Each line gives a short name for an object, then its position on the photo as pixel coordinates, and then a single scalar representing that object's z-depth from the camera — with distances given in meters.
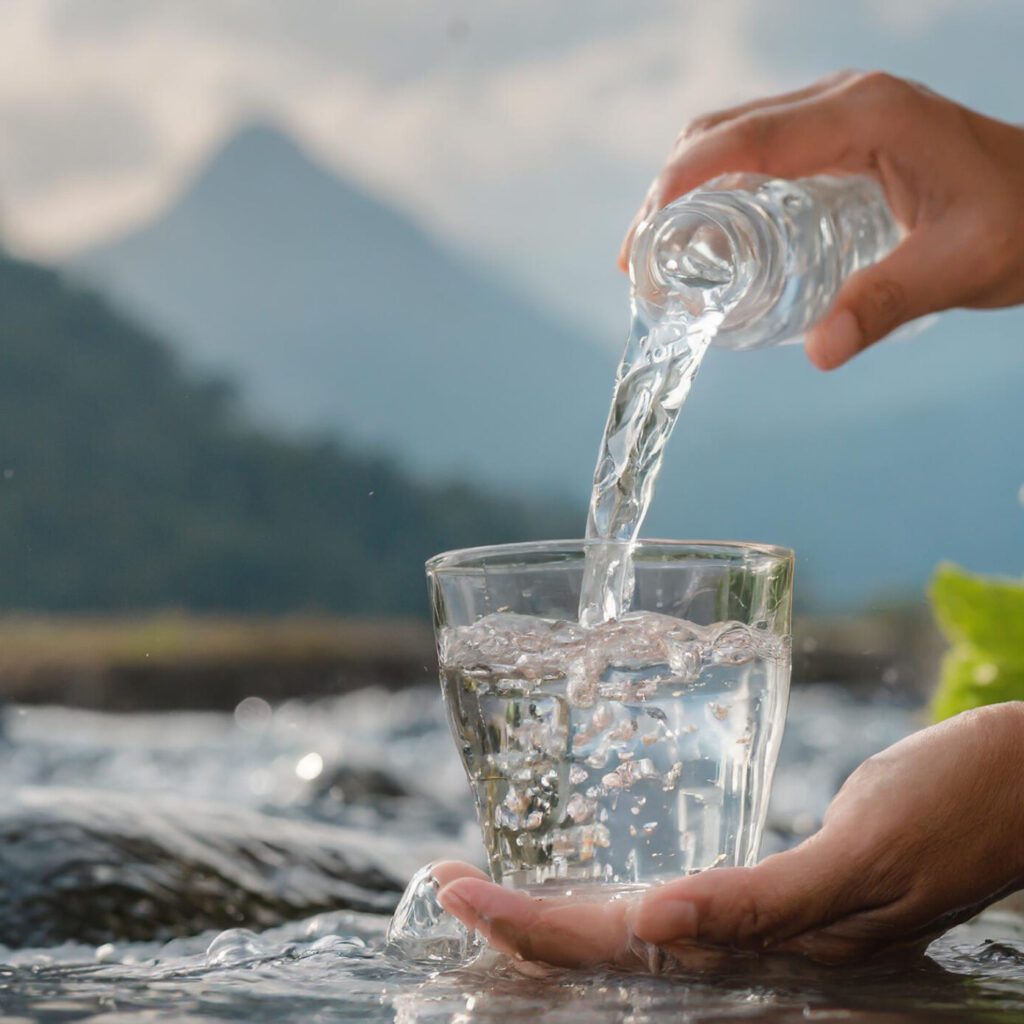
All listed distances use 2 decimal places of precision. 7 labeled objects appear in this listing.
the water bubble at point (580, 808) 0.52
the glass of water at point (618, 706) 0.52
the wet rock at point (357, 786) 1.04
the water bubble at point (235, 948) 0.54
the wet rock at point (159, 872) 0.66
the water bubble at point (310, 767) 1.11
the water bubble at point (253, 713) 2.45
